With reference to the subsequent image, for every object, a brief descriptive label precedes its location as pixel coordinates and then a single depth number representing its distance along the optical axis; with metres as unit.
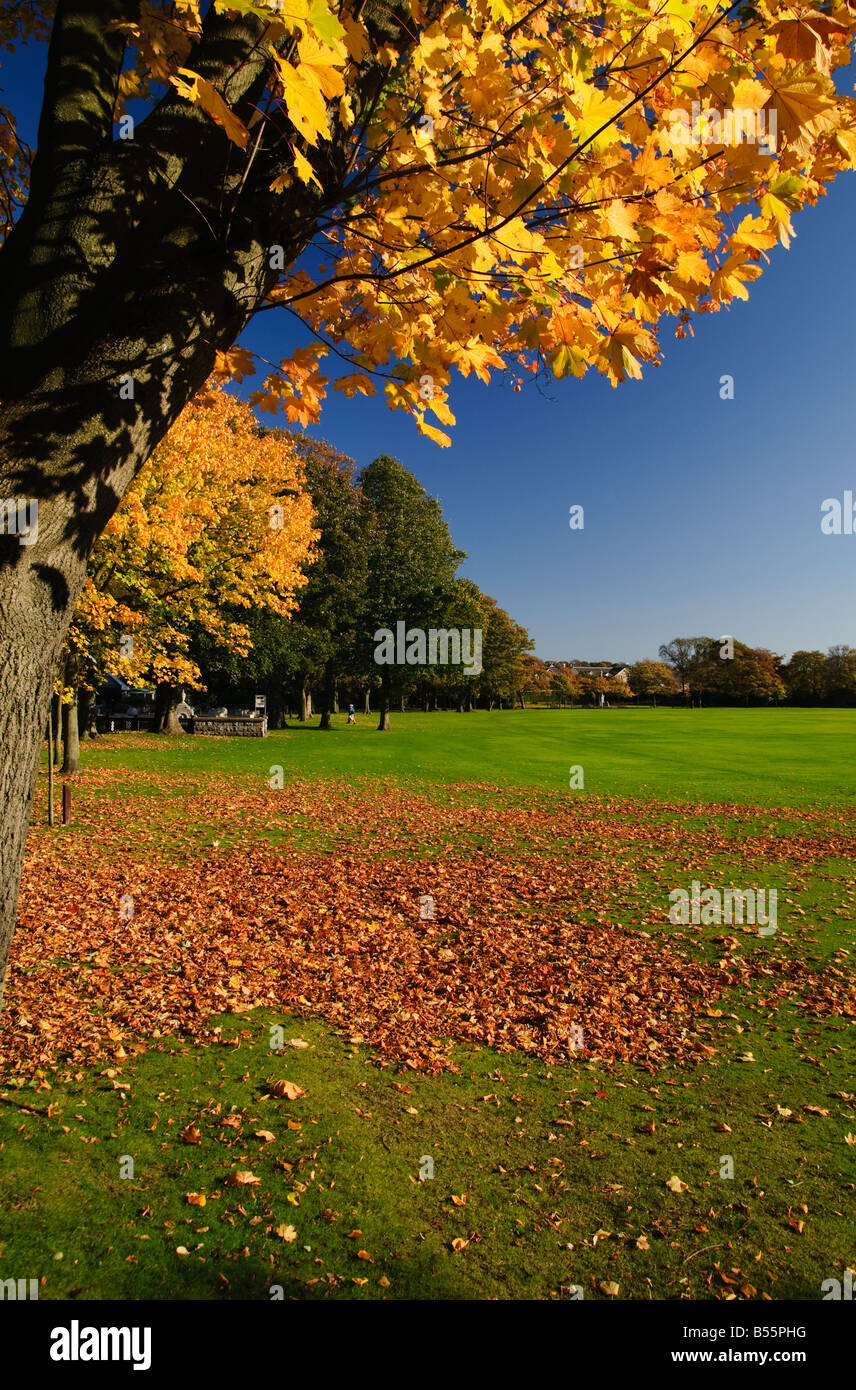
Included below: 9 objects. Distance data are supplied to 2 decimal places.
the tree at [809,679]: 89.25
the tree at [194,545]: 15.54
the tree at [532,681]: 82.44
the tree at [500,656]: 69.19
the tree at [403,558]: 37.31
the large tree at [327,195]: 2.23
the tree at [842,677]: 85.19
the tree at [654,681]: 109.20
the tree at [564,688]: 102.06
